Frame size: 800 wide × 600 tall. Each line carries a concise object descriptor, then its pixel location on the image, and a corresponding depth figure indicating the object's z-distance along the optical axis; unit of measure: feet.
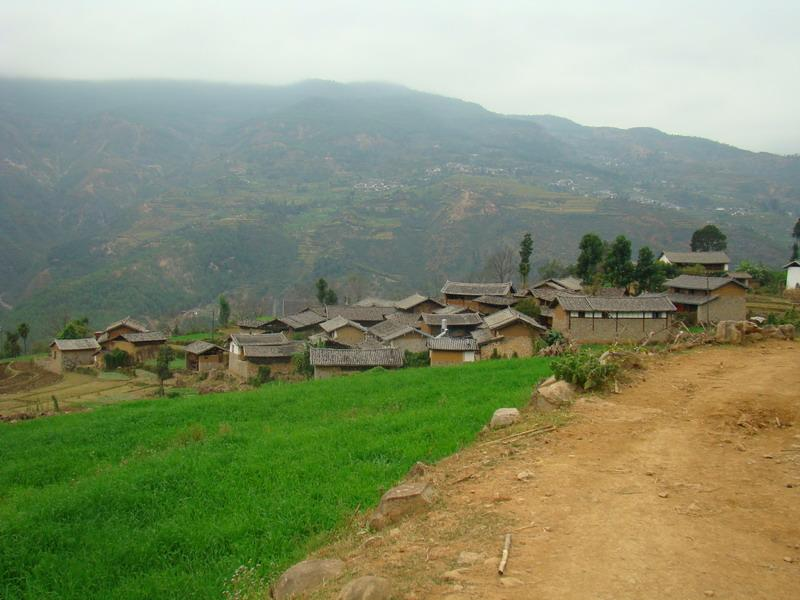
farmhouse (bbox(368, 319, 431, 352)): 148.66
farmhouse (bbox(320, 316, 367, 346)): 174.50
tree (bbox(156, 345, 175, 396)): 142.91
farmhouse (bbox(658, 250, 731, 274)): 199.00
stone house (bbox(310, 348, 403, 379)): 126.41
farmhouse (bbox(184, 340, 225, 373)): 168.45
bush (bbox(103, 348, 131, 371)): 172.76
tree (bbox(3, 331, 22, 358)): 209.56
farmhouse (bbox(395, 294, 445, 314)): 193.26
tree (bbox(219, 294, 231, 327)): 234.38
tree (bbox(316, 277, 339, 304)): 228.02
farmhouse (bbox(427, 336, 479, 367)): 127.95
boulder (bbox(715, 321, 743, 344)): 56.08
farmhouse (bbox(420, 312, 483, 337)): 156.15
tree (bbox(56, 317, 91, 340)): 194.49
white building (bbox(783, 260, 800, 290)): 170.86
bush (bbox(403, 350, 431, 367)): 131.95
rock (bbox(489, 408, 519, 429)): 36.42
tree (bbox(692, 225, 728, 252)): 231.09
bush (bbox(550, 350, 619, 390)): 40.70
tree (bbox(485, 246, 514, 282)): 271.28
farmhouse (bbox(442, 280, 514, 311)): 192.85
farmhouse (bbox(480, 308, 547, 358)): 130.82
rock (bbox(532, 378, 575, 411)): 37.91
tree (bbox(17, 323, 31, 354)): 204.44
